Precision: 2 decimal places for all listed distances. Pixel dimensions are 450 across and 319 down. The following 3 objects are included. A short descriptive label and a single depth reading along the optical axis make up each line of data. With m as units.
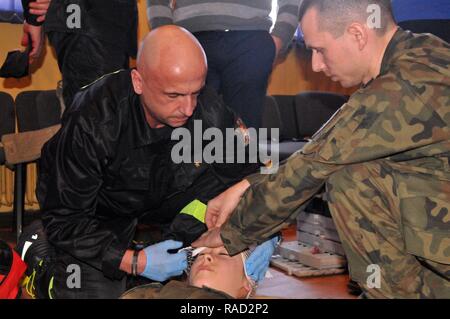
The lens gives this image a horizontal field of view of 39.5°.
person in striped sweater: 2.30
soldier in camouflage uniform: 1.48
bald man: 1.95
